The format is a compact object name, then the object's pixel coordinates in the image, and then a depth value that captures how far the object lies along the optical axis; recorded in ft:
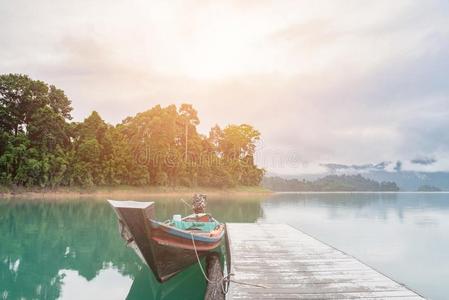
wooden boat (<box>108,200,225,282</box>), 27.07
